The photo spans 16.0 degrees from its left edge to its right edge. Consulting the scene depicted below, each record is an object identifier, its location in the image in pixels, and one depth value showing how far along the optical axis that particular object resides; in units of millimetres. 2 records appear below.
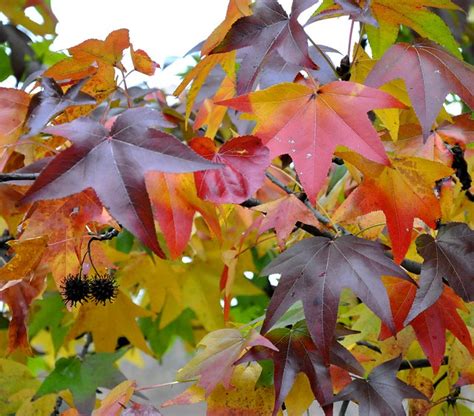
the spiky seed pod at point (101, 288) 1469
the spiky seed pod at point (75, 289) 1447
